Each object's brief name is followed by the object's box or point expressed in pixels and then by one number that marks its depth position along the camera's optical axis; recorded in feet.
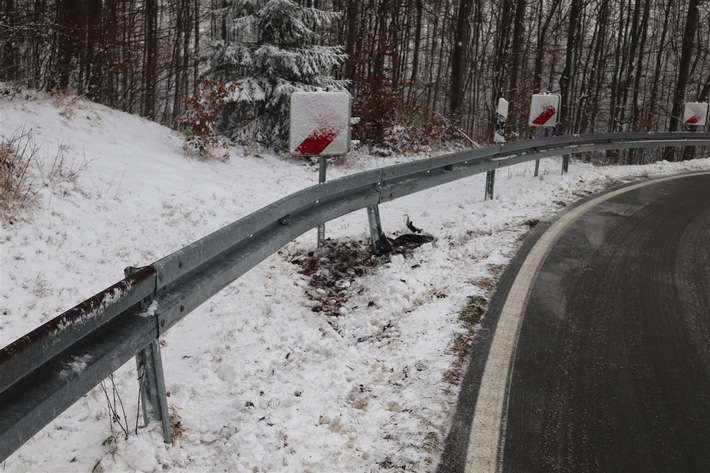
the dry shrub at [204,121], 37.64
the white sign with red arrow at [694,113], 58.39
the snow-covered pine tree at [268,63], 43.65
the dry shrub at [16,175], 20.51
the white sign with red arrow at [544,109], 40.09
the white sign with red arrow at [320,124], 20.80
